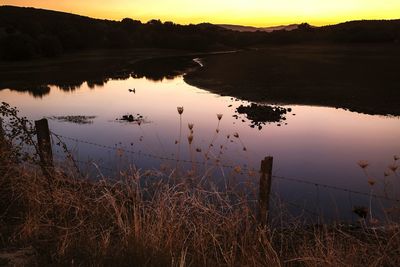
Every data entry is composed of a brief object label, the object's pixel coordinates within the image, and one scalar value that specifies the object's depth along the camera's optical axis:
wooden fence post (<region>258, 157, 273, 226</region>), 5.05
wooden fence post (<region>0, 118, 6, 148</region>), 6.80
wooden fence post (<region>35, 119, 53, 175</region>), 6.54
